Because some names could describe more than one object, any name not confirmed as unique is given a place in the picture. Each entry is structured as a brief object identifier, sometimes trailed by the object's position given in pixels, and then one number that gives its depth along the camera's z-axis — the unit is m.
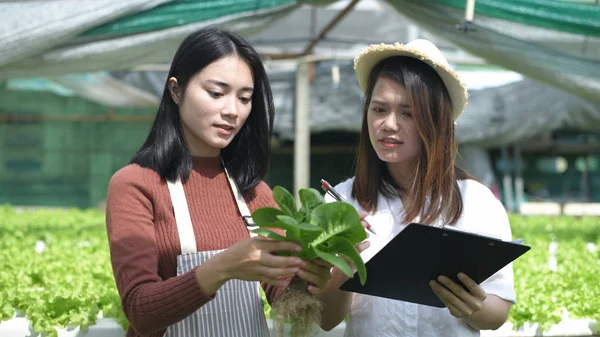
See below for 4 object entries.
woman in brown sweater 2.85
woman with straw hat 3.10
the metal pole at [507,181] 12.03
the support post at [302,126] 7.75
